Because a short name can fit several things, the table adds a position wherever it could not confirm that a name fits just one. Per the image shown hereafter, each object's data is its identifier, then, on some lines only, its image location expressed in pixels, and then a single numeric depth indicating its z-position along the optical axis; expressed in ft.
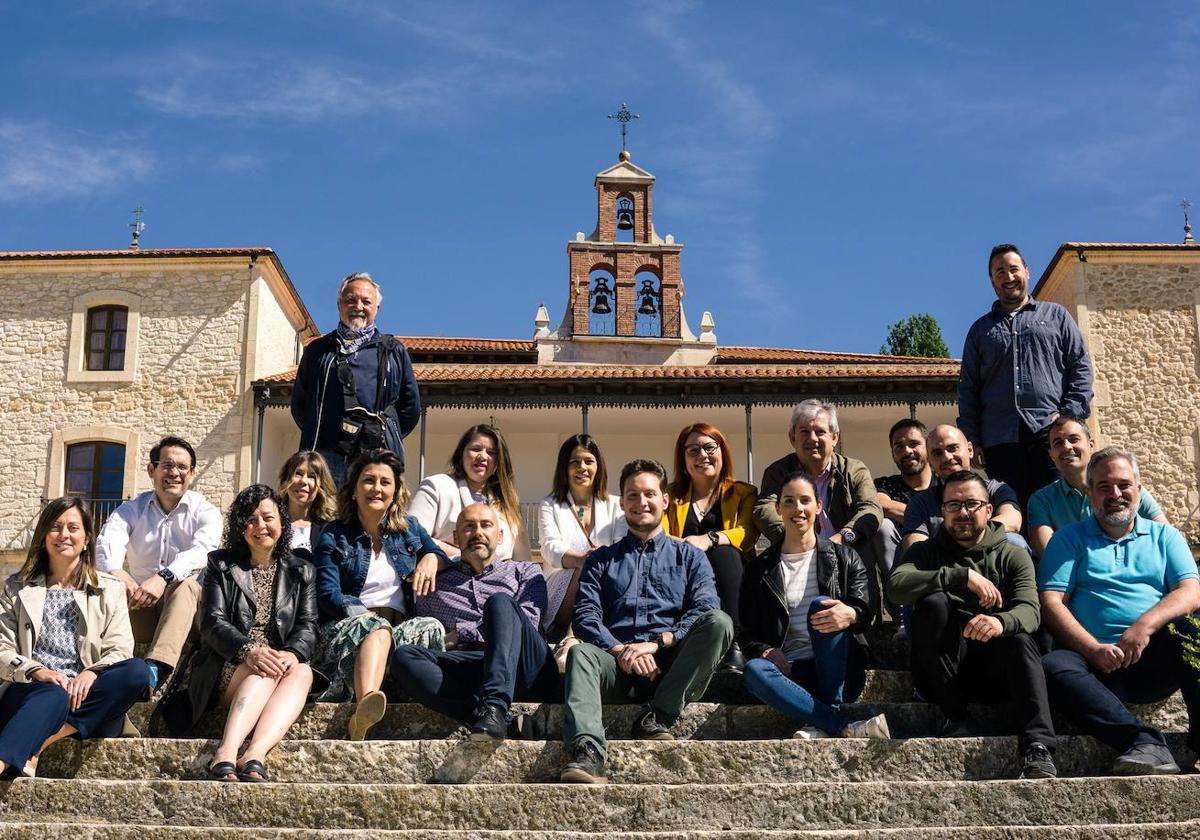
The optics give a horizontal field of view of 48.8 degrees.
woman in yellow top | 21.31
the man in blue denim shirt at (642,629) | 15.79
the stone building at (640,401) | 67.72
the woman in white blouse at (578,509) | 21.24
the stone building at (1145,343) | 73.77
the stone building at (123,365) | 73.00
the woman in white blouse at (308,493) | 20.80
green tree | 111.75
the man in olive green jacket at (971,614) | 16.11
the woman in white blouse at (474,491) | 21.70
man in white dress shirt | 19.79
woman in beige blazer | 15.58
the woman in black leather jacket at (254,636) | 15.71
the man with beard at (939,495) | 19.98
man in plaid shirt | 16.39
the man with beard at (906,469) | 22.41
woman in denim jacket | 17.61
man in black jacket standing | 22.70
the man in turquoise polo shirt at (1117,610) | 15.90
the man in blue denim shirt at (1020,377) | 22.48
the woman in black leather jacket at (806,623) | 16.58
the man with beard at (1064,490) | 19.98
